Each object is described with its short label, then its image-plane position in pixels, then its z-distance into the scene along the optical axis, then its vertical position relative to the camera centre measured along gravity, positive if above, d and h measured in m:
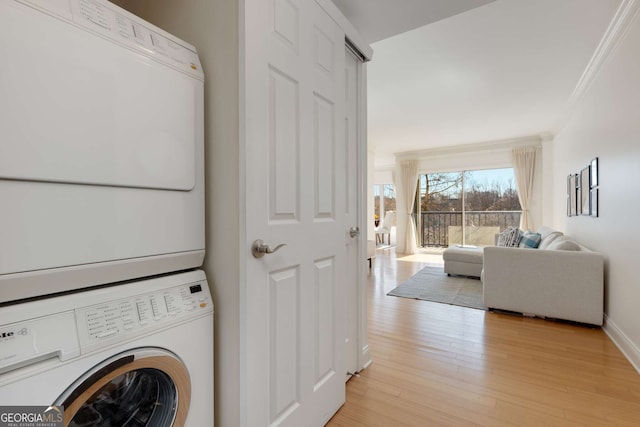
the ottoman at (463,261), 4.65 -0.84
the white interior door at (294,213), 1.10 -0.02
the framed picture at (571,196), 4.03 +0.17
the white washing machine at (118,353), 0.70 -0.39
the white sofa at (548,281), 2.75 -0.71
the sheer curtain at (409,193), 7.42 +0.38
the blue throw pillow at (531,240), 3.89 -0.43
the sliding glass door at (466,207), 6.64 +0.03
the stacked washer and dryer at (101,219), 0.71 -0.03
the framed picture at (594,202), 3.04 +0.06
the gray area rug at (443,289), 3.58 -1.09
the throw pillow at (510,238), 4.33 -0.44
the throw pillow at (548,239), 3.53 -0.38
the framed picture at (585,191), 3.32 +0.19
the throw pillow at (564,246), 3.00 -0.38
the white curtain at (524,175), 6.12 +0.68
